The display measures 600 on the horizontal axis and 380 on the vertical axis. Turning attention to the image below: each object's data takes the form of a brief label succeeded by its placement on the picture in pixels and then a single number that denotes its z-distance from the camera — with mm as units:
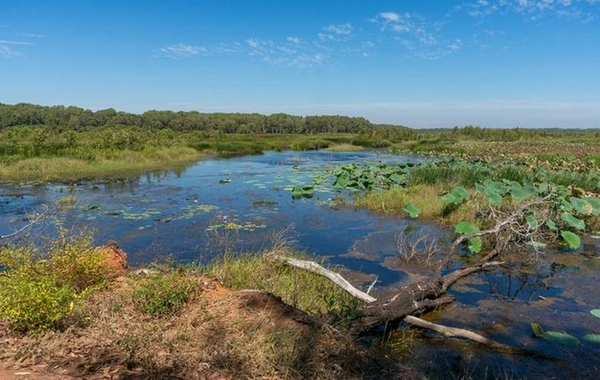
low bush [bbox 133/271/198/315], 4555
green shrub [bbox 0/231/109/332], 3930
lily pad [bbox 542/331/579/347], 5023
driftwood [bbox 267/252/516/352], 5074
